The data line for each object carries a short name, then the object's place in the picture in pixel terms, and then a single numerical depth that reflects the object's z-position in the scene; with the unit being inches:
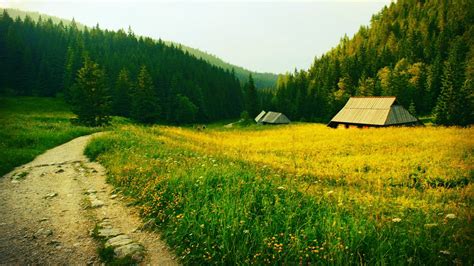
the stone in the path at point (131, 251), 199.6
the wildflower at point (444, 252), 170.4
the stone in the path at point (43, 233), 238.5
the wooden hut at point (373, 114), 1569.1
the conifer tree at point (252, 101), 3843.5
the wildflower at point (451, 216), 215.2
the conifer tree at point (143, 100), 2605.8
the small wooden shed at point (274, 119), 3034.0
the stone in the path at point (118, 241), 215.9
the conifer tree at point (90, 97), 1421.0
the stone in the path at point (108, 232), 233.5
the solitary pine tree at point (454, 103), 2128.4
